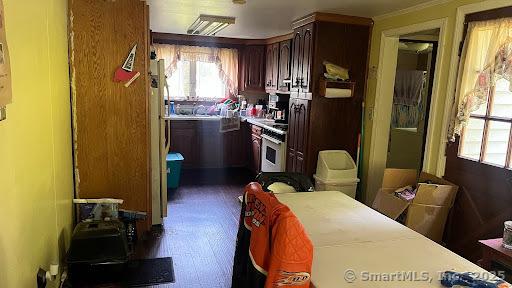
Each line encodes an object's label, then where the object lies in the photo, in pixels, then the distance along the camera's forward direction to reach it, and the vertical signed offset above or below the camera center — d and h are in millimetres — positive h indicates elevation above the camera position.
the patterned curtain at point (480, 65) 2254 +243
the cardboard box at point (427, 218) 2656 -870
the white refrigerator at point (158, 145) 3230 -526
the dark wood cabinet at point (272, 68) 5238 +363
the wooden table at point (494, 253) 1913 -810
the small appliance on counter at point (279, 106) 5075 -200
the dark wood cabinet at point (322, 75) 3545 +136
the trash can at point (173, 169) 4480 -1007
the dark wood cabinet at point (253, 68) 5805 +384
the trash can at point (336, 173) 3453 -738
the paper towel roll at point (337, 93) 3504 +28
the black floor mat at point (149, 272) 2482 -1321
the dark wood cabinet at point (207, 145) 5531 -864
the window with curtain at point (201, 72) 5734 +280
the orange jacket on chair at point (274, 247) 1228 -542
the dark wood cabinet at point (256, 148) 5262 -842
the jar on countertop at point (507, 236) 1972 -724
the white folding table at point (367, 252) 1364 -669
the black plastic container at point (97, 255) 2035 -963
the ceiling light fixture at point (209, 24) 3670 +720
